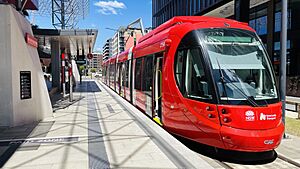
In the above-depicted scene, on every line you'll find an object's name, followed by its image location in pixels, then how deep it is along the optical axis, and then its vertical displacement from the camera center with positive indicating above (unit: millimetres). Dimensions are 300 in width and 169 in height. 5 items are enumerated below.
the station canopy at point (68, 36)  14490 +2175
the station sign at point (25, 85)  8109 -344
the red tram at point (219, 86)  5461 -273
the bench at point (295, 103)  11867 -1307
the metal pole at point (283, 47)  7512 +744
